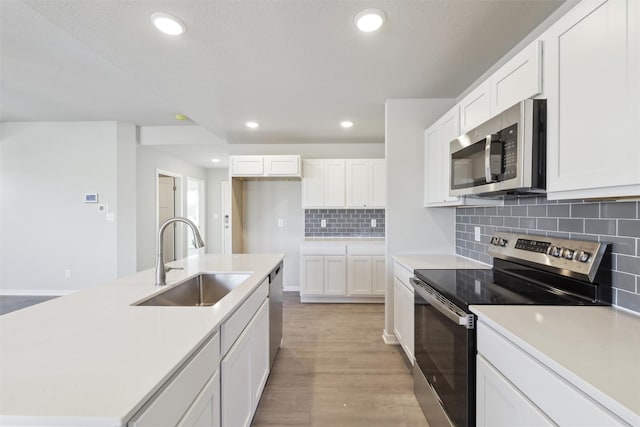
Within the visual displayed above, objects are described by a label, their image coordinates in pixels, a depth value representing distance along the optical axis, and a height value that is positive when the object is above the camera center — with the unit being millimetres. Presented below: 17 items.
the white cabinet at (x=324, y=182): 4062 +412
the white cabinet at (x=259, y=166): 3975 +636
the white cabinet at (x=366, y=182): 4035 +410
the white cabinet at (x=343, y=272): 3832 -853
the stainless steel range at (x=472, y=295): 1228 -419
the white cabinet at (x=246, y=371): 1204 -842
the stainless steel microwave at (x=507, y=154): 1244 +294
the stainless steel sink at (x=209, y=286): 1847 -529
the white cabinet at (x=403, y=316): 2127 -888
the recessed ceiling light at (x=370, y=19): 1537 +1091
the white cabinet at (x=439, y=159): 2115 +446
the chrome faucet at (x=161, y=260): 1590 -291
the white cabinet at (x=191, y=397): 696 -560
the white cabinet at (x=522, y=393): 713 -559
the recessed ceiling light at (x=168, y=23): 1557 +1083
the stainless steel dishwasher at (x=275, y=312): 2117 -830
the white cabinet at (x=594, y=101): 894 +400
